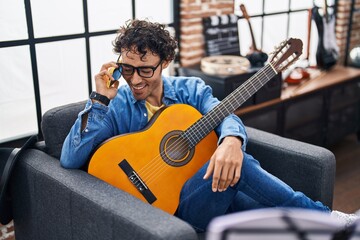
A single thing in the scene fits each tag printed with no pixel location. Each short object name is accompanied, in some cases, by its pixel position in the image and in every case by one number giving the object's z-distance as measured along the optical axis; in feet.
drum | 9.12
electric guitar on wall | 11.75
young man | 5.40
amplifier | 8.97
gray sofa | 4.49
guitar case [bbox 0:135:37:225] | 5.92
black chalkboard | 9.98
